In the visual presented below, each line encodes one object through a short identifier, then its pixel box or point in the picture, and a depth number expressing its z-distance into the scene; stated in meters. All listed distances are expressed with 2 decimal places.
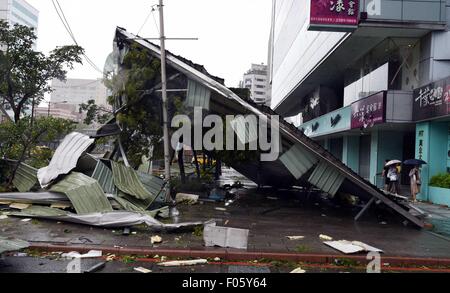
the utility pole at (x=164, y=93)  11.68
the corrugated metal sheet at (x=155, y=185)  11.56
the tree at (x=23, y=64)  13.77
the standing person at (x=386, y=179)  16.06
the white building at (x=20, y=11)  75.39
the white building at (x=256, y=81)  138.50
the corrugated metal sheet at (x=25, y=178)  11.16
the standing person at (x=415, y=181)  15.88
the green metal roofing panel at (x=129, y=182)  10.67
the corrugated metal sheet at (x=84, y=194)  9.09
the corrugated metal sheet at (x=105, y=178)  10.68
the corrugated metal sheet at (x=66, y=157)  10.36
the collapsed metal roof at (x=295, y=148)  10.62
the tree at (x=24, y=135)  11.73
